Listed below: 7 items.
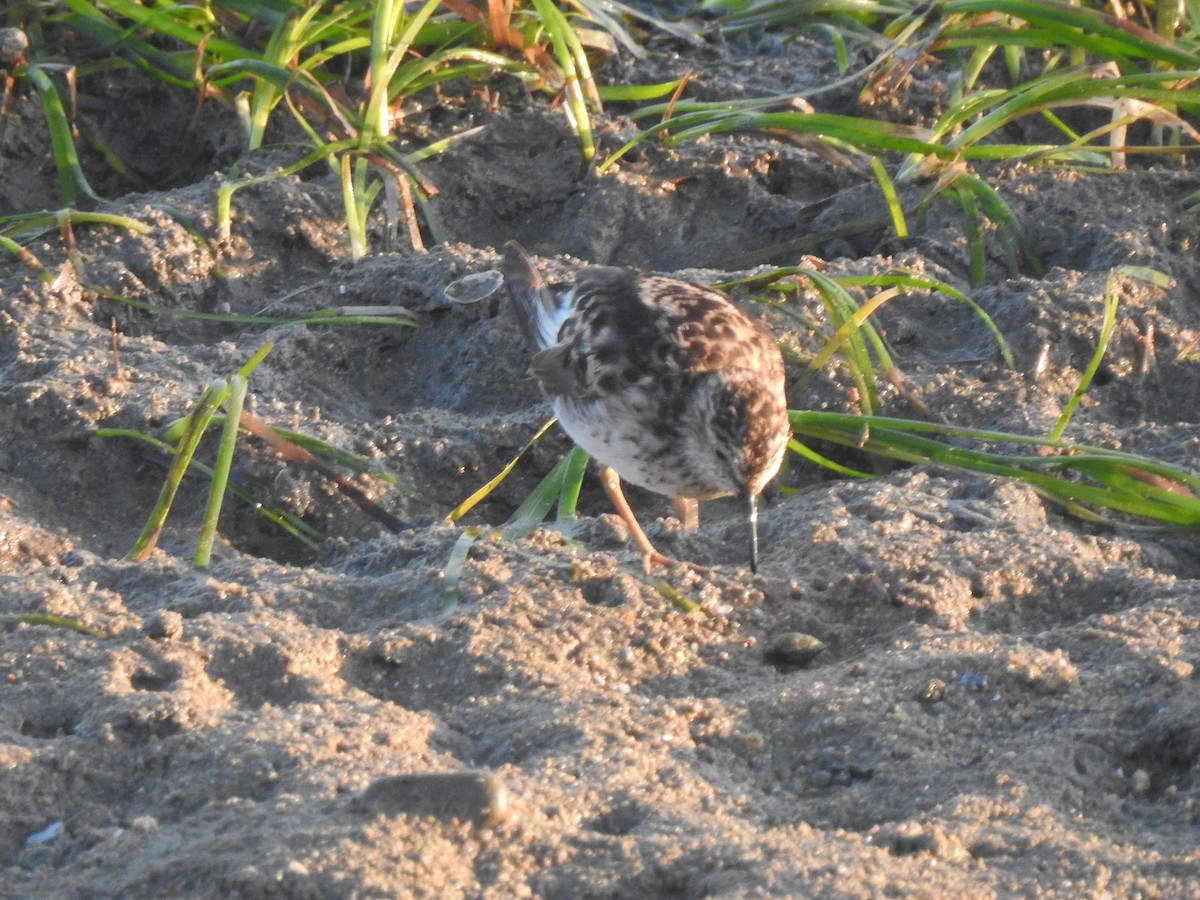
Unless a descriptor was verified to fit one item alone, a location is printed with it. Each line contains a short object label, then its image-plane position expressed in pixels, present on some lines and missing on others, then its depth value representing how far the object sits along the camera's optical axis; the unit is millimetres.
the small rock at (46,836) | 6570
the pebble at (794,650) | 8586
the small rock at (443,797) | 6379
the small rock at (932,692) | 7898
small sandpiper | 9422
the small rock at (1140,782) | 7266
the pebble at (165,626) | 8008
